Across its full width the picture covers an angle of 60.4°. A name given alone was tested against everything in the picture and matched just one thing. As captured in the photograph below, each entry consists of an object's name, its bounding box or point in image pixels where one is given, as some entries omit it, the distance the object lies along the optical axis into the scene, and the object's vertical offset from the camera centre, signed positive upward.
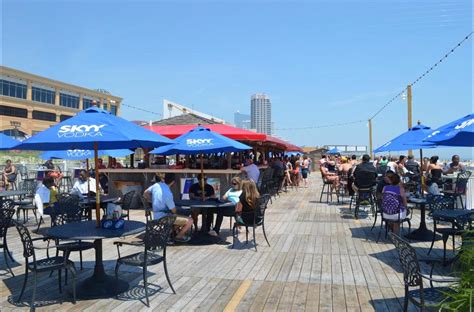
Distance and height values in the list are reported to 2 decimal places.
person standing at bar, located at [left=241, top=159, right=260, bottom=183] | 11.98 -0.13
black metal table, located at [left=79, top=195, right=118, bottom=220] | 7.88 -0.73
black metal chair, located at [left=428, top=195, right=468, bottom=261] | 6.90 -0.63
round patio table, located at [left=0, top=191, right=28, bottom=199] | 8.85 -0.61
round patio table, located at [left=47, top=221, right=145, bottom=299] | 4.50 -1.05
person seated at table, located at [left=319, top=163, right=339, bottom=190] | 13.19 -0.39
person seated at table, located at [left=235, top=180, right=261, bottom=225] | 6.92 -0.61
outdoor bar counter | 11.58 -0.34
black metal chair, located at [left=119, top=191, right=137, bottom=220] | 8.34 -0.68
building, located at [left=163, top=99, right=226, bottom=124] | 29.19 +4.20
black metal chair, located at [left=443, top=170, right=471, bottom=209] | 10.18 -0.55
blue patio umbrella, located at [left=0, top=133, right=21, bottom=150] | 8.55 +0.53
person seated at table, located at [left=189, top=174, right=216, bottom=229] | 8.09 -0.54
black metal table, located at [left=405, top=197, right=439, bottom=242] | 7.44 -1.23
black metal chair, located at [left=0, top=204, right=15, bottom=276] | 6.02 -0.79
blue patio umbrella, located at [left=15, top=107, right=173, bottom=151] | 4.56 +0.40
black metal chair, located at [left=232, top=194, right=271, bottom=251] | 6.97 -0.85
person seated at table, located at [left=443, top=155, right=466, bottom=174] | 12.16 +0.00
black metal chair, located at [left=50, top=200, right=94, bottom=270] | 6.45 -0.74
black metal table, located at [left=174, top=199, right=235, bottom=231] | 7.08 -0.68
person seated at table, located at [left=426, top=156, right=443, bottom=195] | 11.47 -0.20
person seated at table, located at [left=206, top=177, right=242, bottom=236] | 7.62 -0.62
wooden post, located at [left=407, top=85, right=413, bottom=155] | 17.86 +2.72
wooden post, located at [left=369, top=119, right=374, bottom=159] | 38.22 +3.34
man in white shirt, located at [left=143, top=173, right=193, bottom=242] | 6.61 -0.54
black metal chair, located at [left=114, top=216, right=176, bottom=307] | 4.59 -0.83
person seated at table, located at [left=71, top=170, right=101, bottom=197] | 9.45 -0.47
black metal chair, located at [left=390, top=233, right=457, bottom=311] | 3.32 -0.95
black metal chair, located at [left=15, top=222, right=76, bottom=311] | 4.36 -1.10
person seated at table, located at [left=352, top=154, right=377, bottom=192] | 9.88 -0.22
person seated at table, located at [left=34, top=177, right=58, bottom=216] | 7.73 -0.58
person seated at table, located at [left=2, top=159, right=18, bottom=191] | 13.84 -0.31
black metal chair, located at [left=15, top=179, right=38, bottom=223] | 9.04 -0.76
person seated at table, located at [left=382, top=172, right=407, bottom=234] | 6.84 -0.61
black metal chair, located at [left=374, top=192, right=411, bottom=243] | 6.84 -0.57
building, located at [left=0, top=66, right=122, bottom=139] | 54.44 +10.12
